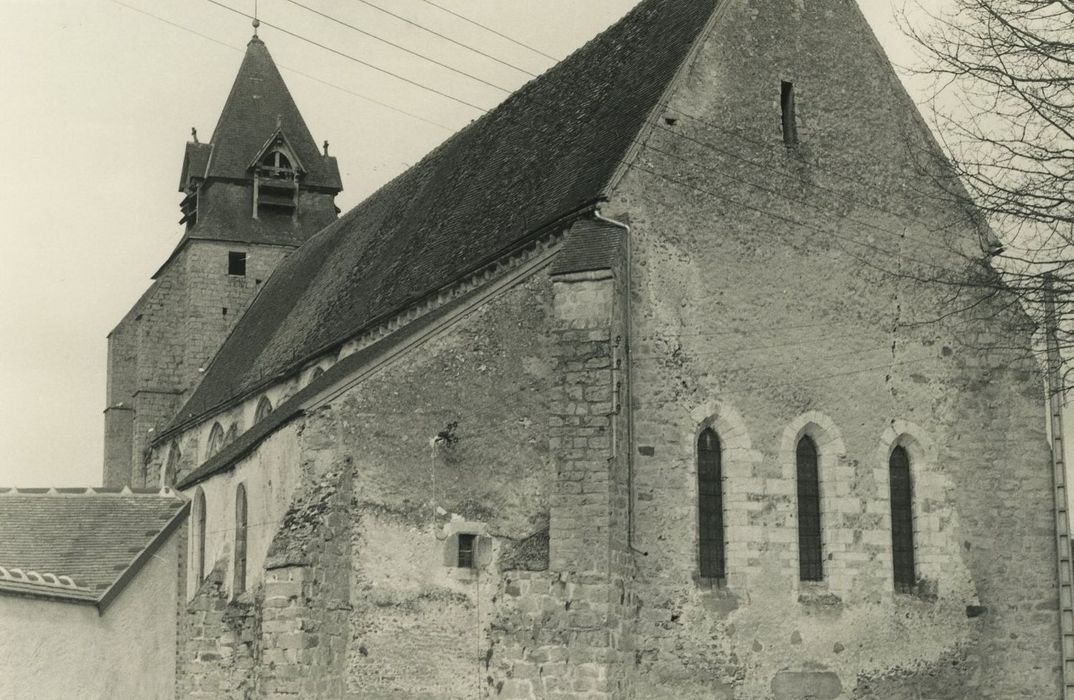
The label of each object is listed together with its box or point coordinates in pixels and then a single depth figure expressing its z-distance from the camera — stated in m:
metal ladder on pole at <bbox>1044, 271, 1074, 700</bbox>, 19.42
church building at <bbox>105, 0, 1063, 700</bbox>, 17.30
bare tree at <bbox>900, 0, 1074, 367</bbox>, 13.57
